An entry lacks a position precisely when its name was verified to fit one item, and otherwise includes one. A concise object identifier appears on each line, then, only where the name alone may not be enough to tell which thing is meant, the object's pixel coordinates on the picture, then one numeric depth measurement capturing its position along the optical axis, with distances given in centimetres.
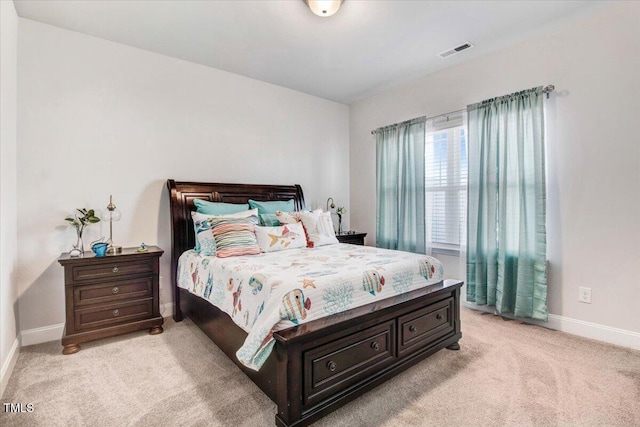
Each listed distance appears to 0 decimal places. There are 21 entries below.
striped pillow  267
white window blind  354
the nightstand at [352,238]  403
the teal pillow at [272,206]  353
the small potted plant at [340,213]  459
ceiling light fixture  231
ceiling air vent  308
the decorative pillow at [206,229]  275
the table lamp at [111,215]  288
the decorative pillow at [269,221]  331
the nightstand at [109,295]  245
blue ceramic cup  259
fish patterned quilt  164
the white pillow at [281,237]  292
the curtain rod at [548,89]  280
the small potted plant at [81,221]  271
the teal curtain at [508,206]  285
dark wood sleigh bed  154
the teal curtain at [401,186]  385
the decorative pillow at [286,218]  329
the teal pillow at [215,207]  319
